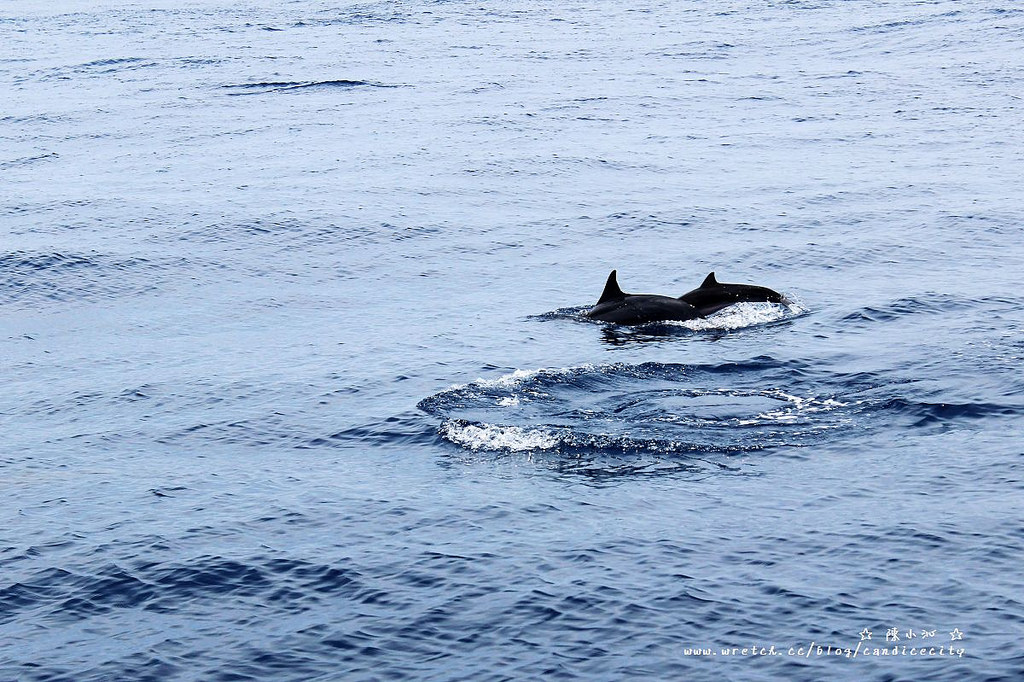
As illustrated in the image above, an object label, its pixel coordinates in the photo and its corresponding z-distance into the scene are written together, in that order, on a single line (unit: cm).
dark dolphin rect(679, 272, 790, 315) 2377
